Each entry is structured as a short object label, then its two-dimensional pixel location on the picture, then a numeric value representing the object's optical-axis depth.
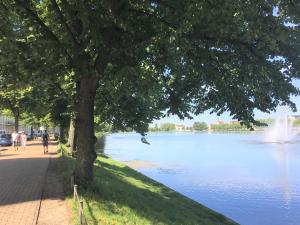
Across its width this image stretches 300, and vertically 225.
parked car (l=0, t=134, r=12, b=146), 27.97
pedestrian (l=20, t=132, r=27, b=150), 21.15
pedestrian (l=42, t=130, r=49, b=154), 17.43
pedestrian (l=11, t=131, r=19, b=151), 21.62
